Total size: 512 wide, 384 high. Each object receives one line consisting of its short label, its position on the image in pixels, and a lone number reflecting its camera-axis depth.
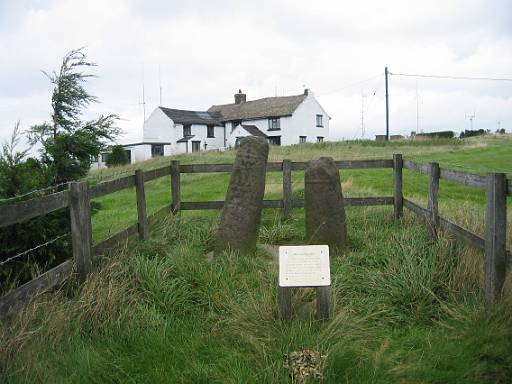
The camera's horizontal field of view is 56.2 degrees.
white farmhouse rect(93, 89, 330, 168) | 55.94
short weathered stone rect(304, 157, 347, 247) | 6.68
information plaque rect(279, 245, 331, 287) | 4.12
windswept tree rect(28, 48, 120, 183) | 6.98
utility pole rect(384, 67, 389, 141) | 45.75
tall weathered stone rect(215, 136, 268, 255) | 6.66
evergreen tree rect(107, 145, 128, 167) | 39.76
